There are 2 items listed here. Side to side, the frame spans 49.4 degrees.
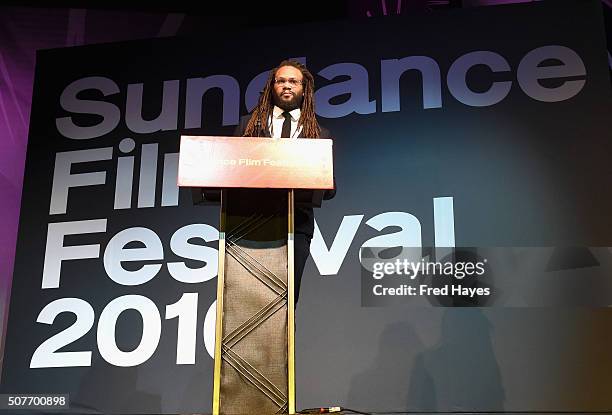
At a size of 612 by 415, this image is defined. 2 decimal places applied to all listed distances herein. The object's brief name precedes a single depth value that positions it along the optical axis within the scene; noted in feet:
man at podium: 8.93
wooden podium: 7.41
